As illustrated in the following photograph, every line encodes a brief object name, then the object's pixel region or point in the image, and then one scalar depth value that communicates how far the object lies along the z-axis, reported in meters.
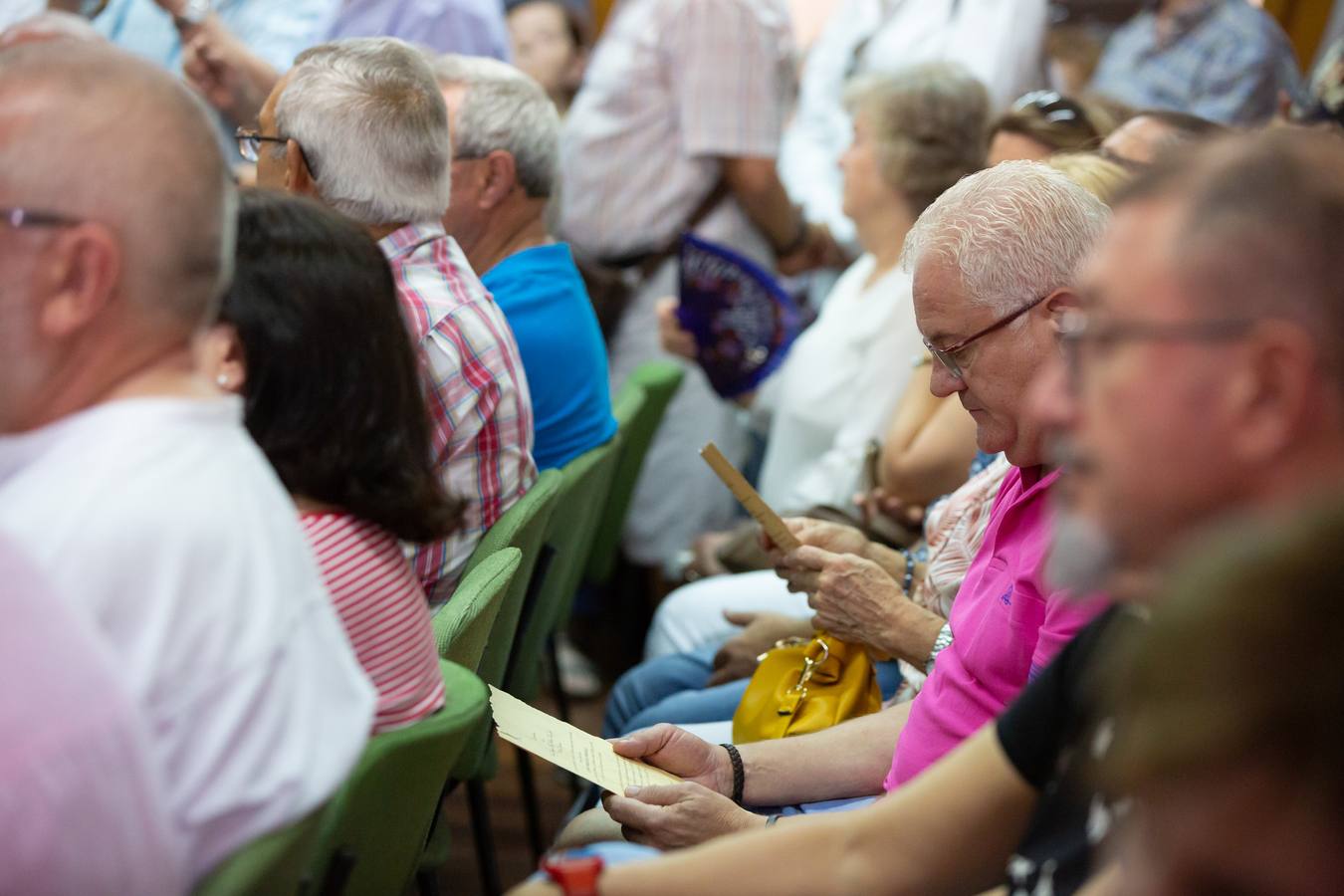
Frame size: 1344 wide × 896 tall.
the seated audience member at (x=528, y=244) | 2.67
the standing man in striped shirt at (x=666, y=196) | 4.01
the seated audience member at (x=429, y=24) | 3.96
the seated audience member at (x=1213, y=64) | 4.18
